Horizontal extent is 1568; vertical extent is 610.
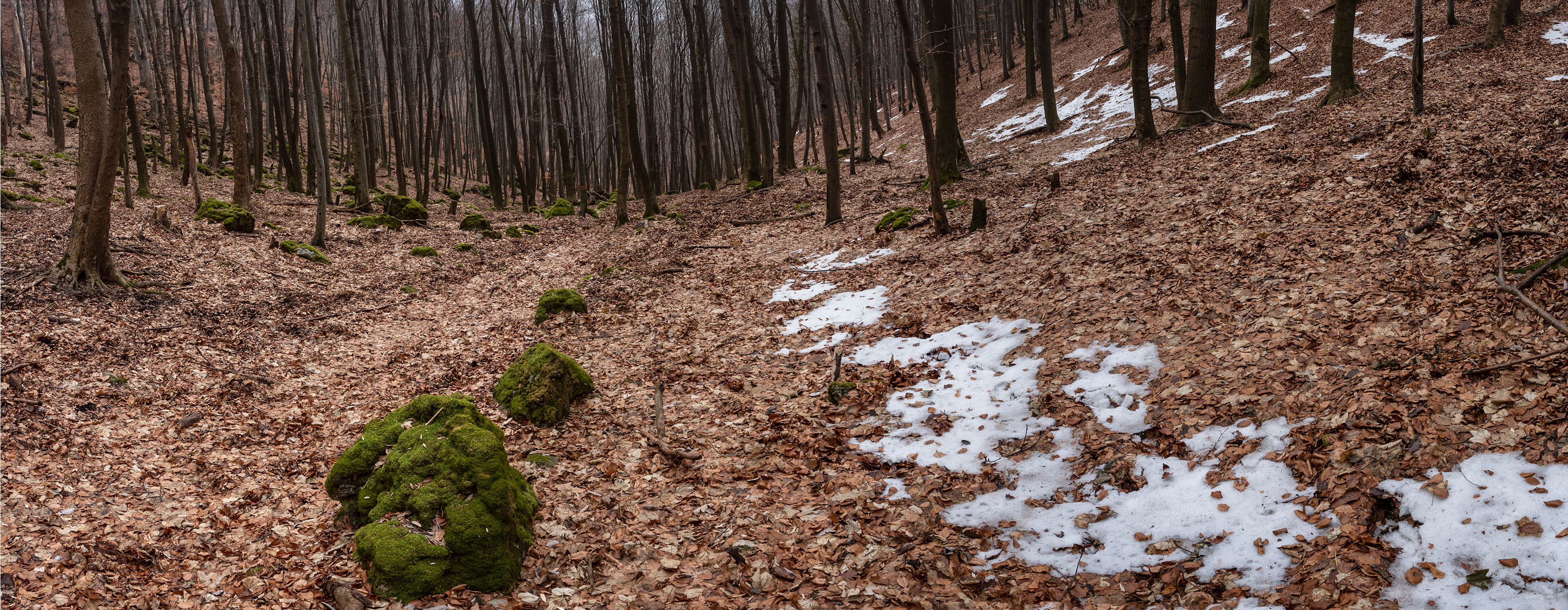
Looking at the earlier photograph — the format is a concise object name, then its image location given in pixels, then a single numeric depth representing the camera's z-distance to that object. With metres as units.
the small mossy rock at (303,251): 13.09
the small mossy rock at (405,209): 18.23
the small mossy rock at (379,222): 17.00
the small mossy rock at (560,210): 22.38
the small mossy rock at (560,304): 10.11
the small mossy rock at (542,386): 6.59
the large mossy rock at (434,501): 4.06
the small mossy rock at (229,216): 13.53
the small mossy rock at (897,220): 12.56
